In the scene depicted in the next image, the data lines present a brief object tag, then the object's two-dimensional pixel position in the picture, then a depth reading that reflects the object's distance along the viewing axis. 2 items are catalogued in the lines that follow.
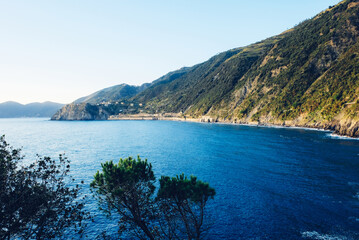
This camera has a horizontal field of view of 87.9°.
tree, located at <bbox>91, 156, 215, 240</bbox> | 21.14
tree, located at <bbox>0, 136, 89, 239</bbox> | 16.23
